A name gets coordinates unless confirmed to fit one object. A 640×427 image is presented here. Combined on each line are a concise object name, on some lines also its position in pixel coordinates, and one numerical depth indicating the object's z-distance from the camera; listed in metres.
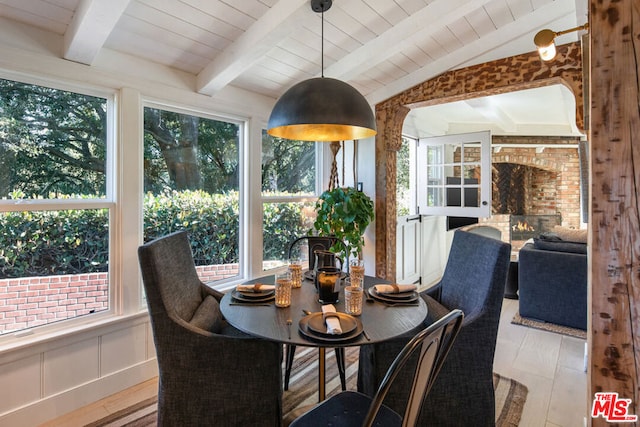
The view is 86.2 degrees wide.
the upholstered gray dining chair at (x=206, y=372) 1.54
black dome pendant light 1.50
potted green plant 3.07
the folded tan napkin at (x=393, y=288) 1.83
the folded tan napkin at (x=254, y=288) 1.89
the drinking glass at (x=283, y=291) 1.67
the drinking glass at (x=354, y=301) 1.56
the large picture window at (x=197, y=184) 2.49
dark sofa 3.16
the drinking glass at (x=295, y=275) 2.04
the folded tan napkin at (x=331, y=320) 1.33
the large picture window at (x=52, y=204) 1.89
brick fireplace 6.19
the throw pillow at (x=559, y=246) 3.24
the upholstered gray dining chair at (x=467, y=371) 1.54
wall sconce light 2.11
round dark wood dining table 1.33
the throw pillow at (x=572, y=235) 3.45
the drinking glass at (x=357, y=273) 1.90
